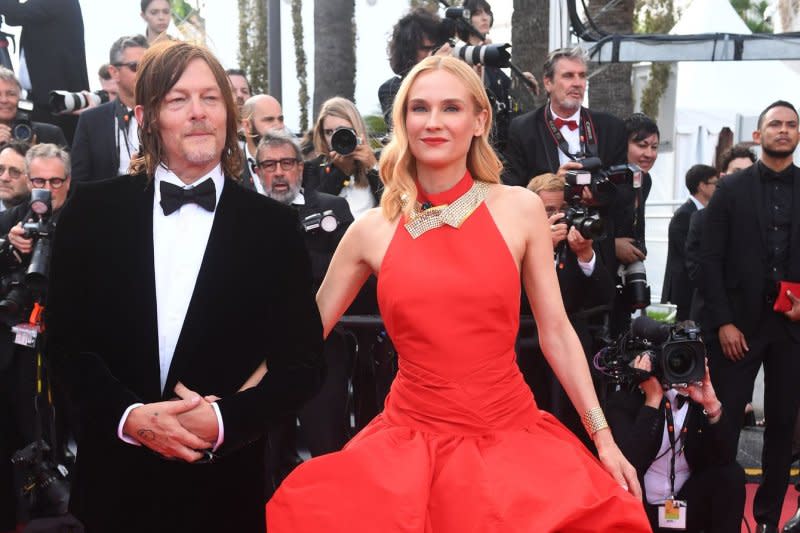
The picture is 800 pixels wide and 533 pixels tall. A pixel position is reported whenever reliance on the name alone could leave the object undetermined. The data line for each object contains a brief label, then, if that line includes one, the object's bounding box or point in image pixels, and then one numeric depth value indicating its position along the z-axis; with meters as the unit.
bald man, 7.03
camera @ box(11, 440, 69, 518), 5.67
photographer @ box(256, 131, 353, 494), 5.65
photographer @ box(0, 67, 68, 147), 7.23
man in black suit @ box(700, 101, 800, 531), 6.20
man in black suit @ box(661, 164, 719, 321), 8.02
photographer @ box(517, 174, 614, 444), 5.44
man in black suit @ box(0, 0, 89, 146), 8.48
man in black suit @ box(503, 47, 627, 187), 6.13
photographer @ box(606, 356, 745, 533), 5.05
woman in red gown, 3.10
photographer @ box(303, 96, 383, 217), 6.51
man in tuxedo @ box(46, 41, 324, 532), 2.78
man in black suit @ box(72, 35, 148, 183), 6.66
